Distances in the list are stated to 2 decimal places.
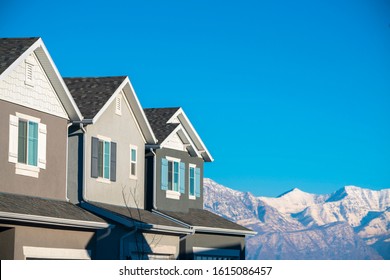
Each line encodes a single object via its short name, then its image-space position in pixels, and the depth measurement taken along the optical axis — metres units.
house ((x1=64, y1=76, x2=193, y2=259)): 38.22
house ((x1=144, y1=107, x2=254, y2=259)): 43.97
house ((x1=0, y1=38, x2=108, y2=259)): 32.09
